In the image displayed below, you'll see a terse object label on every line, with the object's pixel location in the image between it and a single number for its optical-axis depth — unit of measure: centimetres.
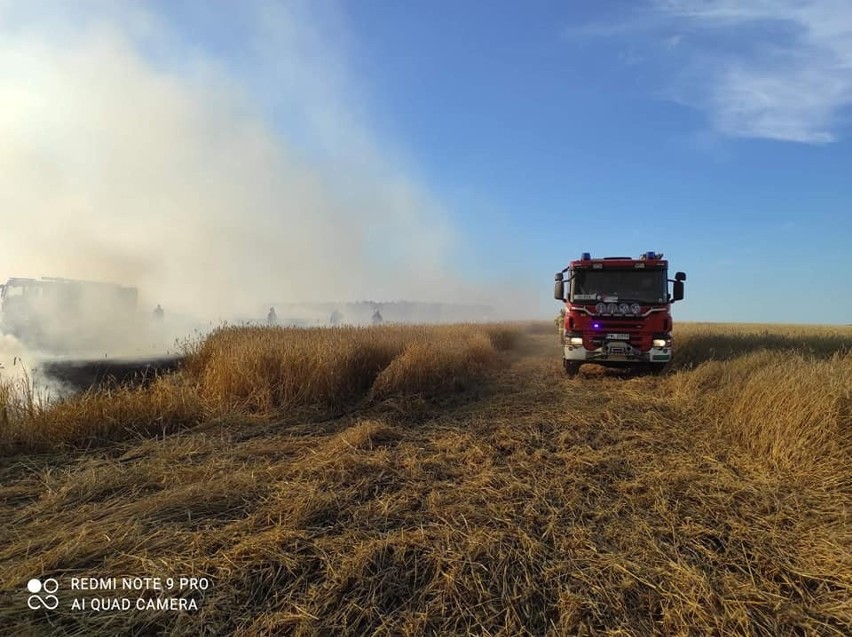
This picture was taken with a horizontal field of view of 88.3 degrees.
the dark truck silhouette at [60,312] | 2039
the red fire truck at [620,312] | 1059
